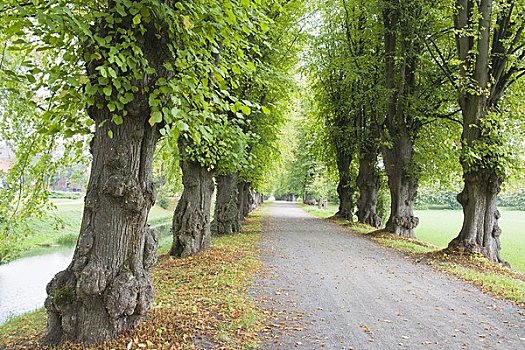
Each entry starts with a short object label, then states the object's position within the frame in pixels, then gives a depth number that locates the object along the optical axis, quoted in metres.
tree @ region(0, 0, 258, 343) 4.22
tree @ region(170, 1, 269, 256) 10.06
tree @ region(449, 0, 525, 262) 10.48
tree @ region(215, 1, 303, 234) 13.16
